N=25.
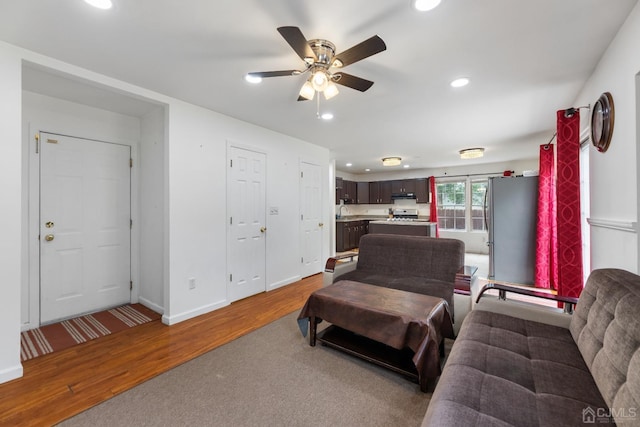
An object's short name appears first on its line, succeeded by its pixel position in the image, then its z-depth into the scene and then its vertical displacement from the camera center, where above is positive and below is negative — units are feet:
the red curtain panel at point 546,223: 12.76 -0.47
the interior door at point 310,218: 15.28 -0.20
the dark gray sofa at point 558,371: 3.11 -2.36
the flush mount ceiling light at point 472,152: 16.95 +3.93
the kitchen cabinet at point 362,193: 28.12 +2.28
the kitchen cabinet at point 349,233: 23.85 -1.75
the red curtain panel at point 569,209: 8.41 +0.14
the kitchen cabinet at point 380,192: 27.60 +2.33
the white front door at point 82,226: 9.37 -0.37
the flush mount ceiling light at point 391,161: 20.44 +4.12
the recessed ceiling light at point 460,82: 8.06 +4.06
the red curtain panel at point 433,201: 25.14 +1.22
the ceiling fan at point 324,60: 5.13 +3.35
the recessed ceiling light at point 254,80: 7.83 +4.04
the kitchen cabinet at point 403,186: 26.16 +2.85
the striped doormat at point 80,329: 7.87 -3.80
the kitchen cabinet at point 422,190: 25.57 +2.32
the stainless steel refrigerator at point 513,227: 13.66 -0.71
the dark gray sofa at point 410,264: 9.04 -1.88
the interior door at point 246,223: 11.44 -0.33
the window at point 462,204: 23.73 +0.88
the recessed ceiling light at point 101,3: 4.94 +3.99
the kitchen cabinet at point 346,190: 25.14 +2.40
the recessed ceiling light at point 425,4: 4.82 +3.85
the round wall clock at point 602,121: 6.41 +2.35
